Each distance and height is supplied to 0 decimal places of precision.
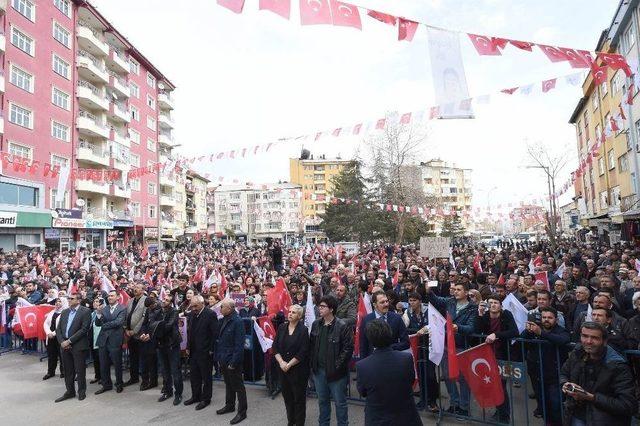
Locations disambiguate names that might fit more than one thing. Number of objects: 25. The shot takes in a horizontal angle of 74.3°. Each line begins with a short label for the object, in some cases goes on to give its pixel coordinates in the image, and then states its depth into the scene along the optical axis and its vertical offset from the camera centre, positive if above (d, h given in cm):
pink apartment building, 2783 +1053
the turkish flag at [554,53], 800 +346
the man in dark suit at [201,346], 658 -156
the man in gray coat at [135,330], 761 -148
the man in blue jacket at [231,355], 614 -162
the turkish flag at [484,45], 755 +346
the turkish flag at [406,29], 712 +357
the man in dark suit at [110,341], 757 -166
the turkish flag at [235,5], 525 +299
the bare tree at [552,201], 2692 +230
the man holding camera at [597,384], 338 -125
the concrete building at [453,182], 9359 +1297
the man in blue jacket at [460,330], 572 -124
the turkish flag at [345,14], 606 +331
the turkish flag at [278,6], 546 +309
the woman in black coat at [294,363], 540 -152
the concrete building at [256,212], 8862 +709
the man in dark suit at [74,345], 732 -165
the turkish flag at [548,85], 986 +352
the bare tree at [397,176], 3544 +566
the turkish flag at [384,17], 683 +366
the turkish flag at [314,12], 577 +319
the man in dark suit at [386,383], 361 -123
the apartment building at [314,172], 9806 +1640
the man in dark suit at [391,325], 553 -115
